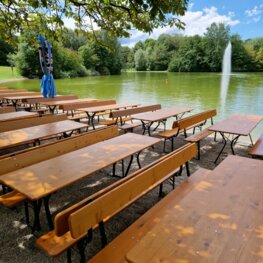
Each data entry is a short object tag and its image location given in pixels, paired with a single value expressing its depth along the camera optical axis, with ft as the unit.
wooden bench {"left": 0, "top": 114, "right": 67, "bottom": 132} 15.11
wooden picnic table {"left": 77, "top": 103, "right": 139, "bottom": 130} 21.55
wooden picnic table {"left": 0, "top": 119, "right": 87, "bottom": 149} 11.85
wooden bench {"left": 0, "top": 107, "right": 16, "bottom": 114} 20.56
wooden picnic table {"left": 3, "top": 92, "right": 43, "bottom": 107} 29.87
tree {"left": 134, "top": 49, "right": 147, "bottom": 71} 271.49
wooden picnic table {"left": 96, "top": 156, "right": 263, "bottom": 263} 4.33
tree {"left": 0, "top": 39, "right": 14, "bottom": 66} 166.23
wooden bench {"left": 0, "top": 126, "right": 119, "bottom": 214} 8.69
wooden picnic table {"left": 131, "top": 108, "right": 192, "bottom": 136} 17.84
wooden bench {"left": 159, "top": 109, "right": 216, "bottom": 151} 16.11
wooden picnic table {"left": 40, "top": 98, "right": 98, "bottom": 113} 25.64
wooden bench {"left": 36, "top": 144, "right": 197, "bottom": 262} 5.46
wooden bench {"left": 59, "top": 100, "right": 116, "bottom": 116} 22.31
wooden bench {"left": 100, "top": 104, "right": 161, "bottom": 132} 18.81
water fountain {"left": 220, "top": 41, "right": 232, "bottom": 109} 209.85
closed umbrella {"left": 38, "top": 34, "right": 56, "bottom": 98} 28.55
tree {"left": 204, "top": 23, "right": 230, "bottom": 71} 211.82
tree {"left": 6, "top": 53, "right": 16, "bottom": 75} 140.35
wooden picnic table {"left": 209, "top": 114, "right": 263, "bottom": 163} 14.24
